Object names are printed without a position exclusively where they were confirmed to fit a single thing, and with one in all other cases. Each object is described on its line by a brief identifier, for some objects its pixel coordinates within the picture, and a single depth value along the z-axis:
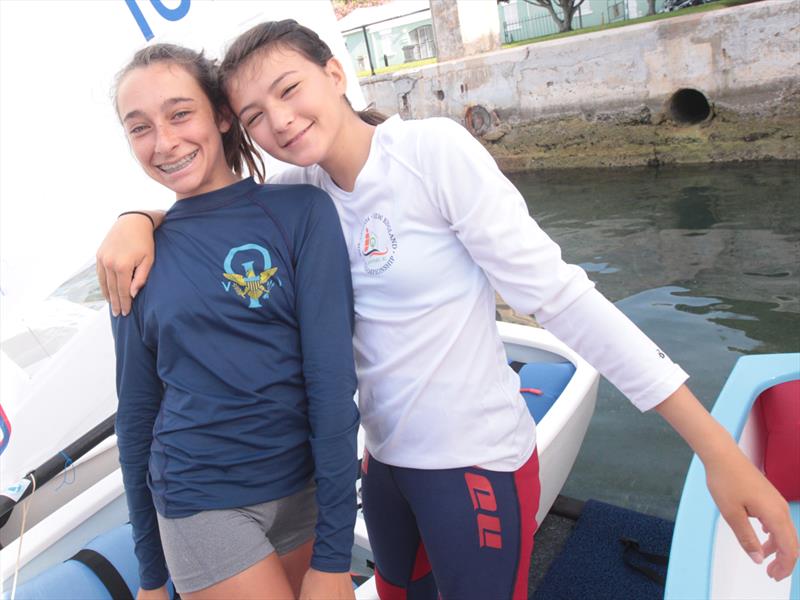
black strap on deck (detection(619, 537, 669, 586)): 1.84
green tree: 11.71
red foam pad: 1.73
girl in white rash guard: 0.86
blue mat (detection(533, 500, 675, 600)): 1.84
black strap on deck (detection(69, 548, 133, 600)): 1.55
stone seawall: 6.14
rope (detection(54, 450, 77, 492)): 1.73
